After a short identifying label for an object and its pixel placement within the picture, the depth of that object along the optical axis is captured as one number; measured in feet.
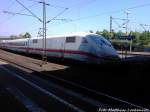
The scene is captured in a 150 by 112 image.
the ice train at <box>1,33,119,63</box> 31.94
